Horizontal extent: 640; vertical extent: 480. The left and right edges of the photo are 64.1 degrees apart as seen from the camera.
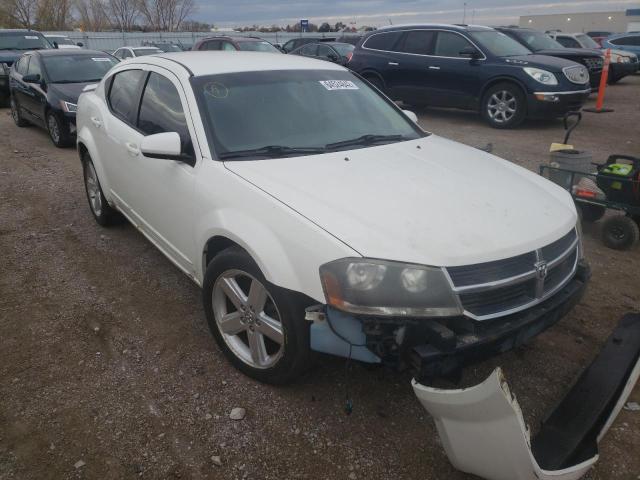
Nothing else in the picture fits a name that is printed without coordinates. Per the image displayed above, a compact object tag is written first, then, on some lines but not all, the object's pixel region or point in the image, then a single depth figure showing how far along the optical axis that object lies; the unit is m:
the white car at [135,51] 16.30
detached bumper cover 1.85
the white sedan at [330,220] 2.15
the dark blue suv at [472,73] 9.17
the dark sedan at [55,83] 8.46
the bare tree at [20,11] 43.19
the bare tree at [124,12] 55.94
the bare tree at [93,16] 51.97
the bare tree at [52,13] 44.94
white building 63.80
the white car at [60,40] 19.19
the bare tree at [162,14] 57.72
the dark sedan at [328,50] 14.88
